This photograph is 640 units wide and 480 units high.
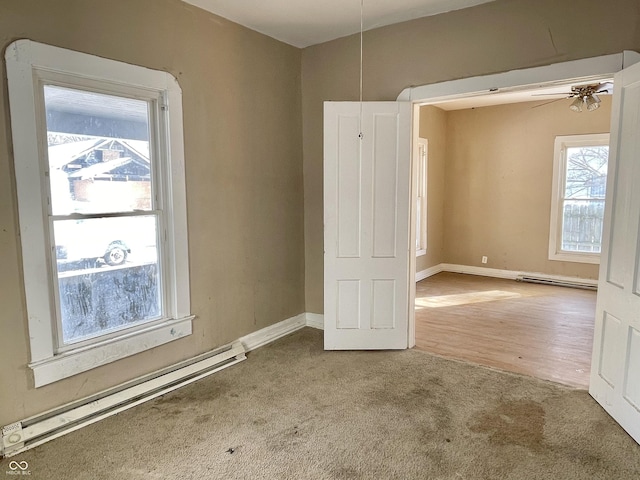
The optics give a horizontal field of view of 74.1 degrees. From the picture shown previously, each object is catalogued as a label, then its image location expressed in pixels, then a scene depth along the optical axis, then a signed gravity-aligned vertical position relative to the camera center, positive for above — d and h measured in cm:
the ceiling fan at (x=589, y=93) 415 +103
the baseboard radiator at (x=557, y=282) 609 -130
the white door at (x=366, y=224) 353 -26
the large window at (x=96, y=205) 239 -7
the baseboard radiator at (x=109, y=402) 235 -133
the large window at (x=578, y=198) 604 -5
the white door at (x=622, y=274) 243 -48
